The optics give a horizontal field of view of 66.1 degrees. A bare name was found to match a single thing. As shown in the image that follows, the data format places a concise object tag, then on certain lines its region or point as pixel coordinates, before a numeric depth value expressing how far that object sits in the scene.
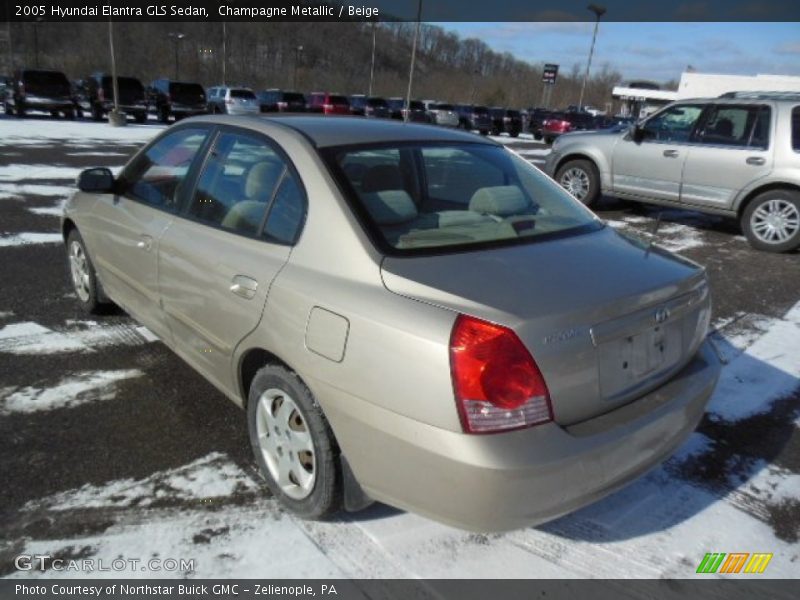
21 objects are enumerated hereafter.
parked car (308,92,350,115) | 28.72
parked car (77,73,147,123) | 25.39
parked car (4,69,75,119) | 23.09
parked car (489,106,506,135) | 32.84
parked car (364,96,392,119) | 30.09
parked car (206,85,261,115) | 27.00
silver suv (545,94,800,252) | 7.73
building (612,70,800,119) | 36.20
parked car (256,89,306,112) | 28.67
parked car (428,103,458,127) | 30.14
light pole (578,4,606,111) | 38.72
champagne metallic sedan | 1.91
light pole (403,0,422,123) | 27.16
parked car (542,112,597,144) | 26.42
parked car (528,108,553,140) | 31.47
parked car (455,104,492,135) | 32.12
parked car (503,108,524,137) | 32.59
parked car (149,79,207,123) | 26.57
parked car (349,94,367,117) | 30.25
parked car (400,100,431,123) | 29.88
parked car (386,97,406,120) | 31.17
